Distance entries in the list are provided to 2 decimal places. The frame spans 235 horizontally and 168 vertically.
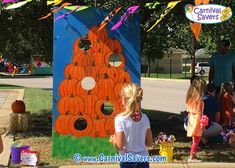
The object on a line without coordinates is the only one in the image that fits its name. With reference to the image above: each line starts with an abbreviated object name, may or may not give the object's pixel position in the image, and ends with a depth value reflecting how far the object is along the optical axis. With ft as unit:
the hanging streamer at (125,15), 21.27
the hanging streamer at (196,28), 18.46
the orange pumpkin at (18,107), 32.99
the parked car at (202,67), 164.49
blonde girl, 12.84
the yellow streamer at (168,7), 19.94
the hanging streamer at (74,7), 22.59
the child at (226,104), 27.86
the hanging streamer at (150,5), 21.82
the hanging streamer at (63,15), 22.28
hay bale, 32.07
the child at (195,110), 21.76
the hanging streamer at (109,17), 22.22
